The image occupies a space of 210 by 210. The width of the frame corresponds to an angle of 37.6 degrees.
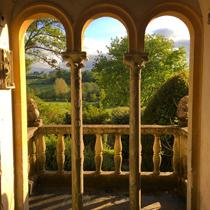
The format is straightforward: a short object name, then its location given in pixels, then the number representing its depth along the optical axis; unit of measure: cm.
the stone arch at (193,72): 399
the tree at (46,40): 1161
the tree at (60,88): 1808
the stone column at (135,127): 401
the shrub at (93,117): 957
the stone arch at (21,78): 403
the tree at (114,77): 2202
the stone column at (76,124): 403
